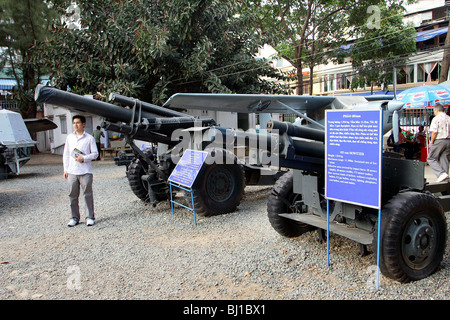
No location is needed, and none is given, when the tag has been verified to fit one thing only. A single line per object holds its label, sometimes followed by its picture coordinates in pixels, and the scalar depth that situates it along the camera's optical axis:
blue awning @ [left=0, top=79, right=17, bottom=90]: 26.98
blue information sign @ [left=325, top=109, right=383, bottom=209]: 3.58
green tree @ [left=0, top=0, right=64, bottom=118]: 19.70
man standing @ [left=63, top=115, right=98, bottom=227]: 6.20
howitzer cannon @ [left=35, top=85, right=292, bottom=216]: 6.30
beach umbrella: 11.05
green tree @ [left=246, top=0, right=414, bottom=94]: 19.89
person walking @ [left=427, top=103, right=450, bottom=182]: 7.98
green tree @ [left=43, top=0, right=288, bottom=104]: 13.22
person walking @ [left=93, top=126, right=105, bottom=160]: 16.56
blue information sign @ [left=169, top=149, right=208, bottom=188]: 6.25
